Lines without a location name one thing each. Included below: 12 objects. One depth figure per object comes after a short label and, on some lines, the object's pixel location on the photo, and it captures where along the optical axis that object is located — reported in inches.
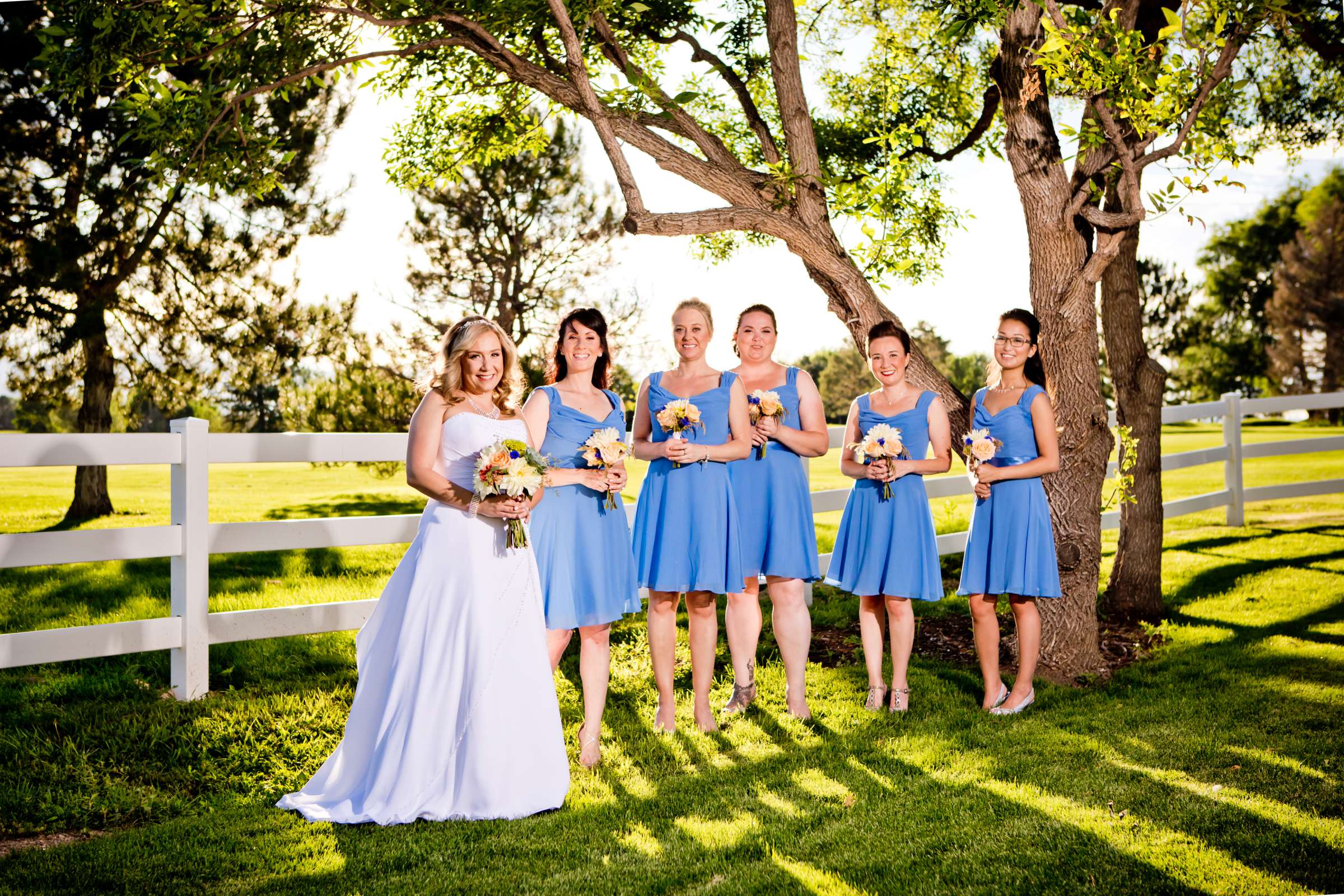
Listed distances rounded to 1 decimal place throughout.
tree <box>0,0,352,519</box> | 587.2
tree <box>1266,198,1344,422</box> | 1835.6
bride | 170.1
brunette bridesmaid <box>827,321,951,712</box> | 228.4
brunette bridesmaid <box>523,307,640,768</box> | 191.5
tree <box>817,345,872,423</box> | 2514.8
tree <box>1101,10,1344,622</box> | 332.2
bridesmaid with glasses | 226.4
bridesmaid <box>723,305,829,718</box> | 226.8
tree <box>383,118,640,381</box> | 841.5
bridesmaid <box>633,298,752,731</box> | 211.2
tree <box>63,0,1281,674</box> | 228.8
